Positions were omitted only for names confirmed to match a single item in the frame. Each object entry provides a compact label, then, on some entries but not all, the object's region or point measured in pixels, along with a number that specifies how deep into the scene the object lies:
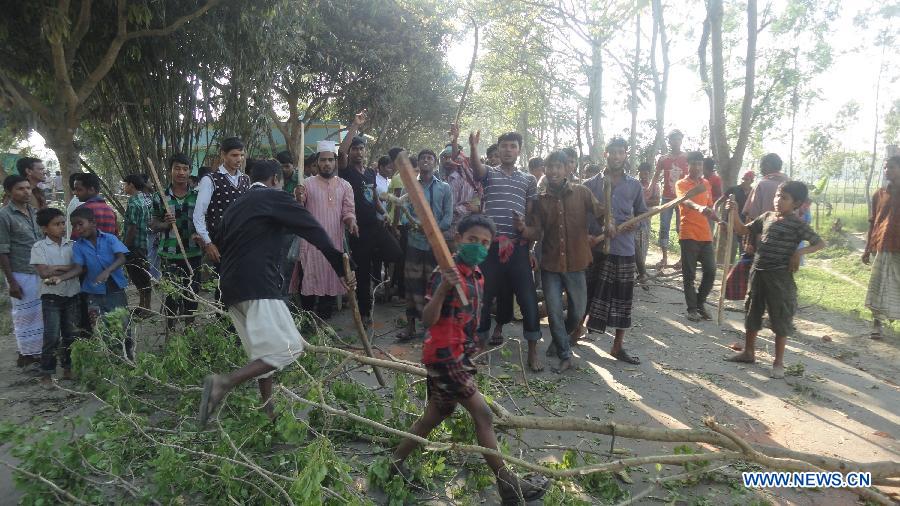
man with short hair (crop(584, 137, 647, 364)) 4.75
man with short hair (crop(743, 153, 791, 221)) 5.59
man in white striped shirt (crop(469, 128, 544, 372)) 4.55
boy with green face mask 2.52
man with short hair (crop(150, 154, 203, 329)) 5.01
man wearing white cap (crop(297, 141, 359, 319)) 5.29
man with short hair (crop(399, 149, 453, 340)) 5.25
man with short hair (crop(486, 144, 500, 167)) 6.94
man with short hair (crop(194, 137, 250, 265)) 4.40
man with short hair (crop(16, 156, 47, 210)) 5.29
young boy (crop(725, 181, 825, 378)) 4.30
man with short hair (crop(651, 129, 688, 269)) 7.70
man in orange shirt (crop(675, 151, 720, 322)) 6.20
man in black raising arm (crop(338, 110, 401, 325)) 5.77
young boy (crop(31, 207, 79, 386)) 4.27
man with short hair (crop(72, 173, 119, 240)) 4.69
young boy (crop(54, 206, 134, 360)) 4.40
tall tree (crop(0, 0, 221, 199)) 5.86
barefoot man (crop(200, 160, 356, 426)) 3.06
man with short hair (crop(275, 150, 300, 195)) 6.13
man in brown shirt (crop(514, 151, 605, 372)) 4.48
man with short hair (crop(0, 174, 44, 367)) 4.53
